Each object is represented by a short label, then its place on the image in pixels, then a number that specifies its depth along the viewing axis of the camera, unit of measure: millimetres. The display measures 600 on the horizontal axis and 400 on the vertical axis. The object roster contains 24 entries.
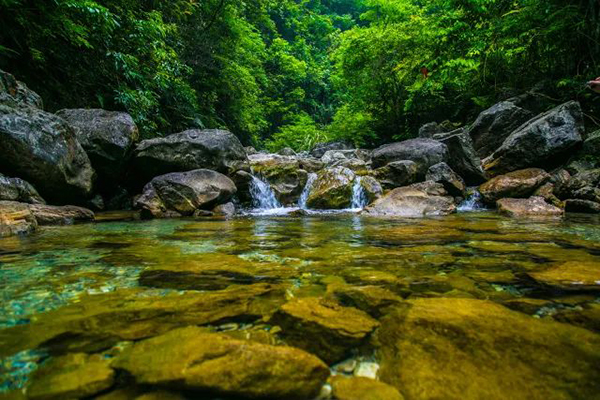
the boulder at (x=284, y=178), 9406
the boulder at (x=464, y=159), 8695
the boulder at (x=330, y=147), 16573
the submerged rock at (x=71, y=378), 909
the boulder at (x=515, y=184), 7168
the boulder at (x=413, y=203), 6609
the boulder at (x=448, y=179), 8109
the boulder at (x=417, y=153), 9585
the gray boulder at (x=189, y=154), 7938
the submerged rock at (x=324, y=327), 1203
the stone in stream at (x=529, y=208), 5780
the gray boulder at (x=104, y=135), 6996
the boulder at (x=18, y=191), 4820
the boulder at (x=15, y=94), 5466
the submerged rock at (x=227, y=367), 918
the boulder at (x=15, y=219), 3913
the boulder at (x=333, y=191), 8297
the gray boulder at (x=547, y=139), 7516
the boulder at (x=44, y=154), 5137
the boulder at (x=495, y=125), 9766
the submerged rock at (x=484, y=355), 913
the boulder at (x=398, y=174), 9263
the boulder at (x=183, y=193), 6761
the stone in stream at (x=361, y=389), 919
